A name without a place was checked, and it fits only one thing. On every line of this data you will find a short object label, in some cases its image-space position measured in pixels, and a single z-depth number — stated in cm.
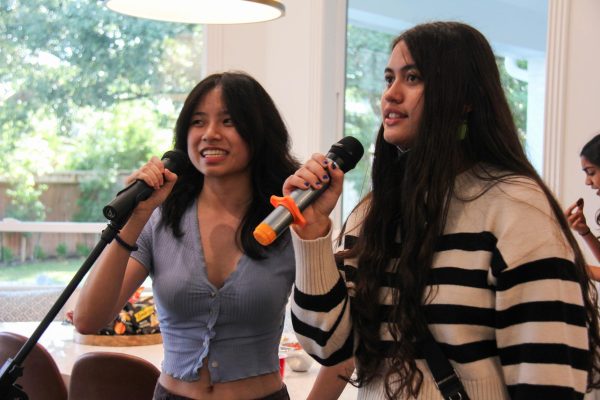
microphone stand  118
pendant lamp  233
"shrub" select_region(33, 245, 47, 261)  514
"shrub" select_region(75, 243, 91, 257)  514
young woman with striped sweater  118
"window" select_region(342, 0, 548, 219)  376
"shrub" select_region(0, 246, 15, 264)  511
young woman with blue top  173
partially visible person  294
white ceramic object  261
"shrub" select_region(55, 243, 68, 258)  513
